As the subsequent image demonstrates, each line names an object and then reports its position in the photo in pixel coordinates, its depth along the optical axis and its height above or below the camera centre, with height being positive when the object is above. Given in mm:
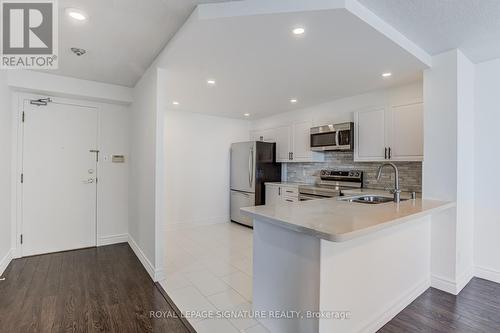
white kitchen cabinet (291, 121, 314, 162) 4426 +439
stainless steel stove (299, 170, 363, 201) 3746 -311
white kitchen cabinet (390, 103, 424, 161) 3025 +429
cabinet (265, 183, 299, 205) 4297 -507
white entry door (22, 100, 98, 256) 3314 -203
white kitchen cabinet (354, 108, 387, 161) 3389 +444
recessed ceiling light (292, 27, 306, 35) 1877 +1038
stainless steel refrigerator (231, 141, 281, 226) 4840 -160
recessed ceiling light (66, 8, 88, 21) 1882 +1170
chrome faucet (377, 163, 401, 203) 2329 -266
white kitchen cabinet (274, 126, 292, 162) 4816 +449
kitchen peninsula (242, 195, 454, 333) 1505 -697
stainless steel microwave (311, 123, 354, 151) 3688 +449
